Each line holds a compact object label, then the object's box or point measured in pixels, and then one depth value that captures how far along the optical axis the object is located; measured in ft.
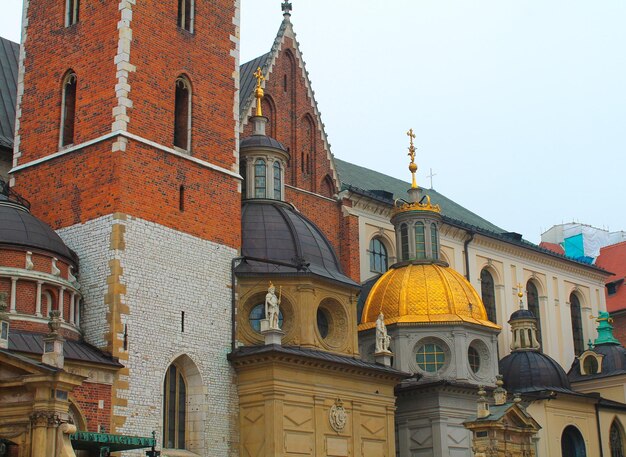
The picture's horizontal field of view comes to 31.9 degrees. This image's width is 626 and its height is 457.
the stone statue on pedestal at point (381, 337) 109.60
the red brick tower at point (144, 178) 88.43
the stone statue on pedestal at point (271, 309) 95.20
